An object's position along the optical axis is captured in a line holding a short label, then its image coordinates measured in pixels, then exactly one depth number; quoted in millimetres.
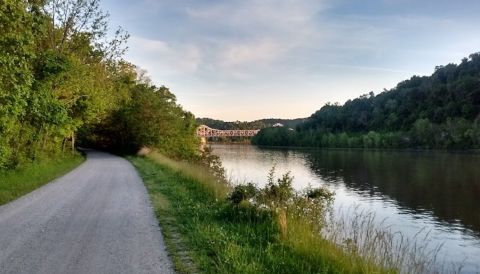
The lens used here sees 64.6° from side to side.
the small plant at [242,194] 9039
